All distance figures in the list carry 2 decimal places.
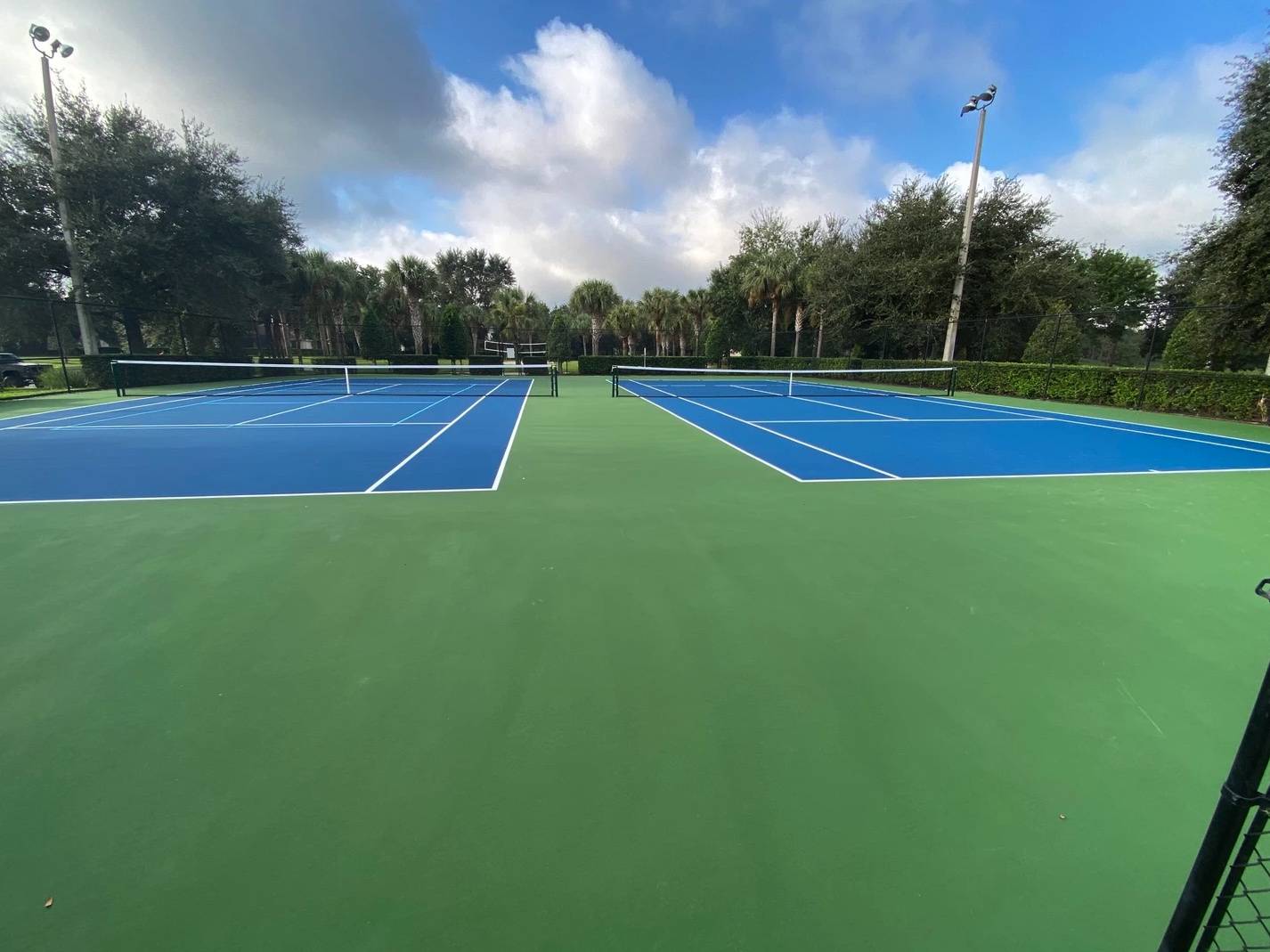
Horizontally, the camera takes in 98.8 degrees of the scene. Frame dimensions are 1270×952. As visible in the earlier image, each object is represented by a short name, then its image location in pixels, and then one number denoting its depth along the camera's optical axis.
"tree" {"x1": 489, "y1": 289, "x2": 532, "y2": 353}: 52.53
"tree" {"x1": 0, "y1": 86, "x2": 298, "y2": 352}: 22.98
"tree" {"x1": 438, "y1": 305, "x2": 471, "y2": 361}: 38.38
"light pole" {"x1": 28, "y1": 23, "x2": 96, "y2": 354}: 20.56
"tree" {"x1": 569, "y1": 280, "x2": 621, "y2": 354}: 48.91
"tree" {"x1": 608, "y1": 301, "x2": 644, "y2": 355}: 56.38
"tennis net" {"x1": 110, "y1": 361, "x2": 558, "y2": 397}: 21.45
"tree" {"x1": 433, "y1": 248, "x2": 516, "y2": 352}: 58.22
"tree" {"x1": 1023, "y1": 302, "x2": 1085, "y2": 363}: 22.41
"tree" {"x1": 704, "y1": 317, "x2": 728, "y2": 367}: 41.75
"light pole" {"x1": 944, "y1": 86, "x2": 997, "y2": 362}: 20.02
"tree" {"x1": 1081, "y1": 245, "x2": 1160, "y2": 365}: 44.31
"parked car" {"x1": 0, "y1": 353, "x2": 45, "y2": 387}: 20.60
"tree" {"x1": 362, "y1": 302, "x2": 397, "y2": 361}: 39.47
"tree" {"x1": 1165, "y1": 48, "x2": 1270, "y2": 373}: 13.57
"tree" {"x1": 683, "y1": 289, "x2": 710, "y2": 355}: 49.59
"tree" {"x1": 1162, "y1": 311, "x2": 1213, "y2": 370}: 17.53
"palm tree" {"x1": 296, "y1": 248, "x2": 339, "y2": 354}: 39.69
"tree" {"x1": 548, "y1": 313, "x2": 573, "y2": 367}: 46.41
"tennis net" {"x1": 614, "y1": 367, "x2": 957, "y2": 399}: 22.06
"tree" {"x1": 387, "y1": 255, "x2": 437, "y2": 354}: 42.28
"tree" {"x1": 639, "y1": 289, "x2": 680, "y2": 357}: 54.50
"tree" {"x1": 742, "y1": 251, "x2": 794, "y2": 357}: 35.75
